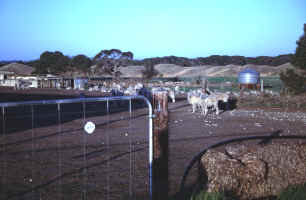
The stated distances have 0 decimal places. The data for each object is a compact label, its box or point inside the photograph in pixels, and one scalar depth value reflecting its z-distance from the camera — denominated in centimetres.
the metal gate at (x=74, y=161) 612
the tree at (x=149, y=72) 7869
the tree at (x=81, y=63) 8906
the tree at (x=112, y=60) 7256
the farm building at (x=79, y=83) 5072
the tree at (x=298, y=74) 2652
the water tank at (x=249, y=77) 4491
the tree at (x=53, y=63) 8838
